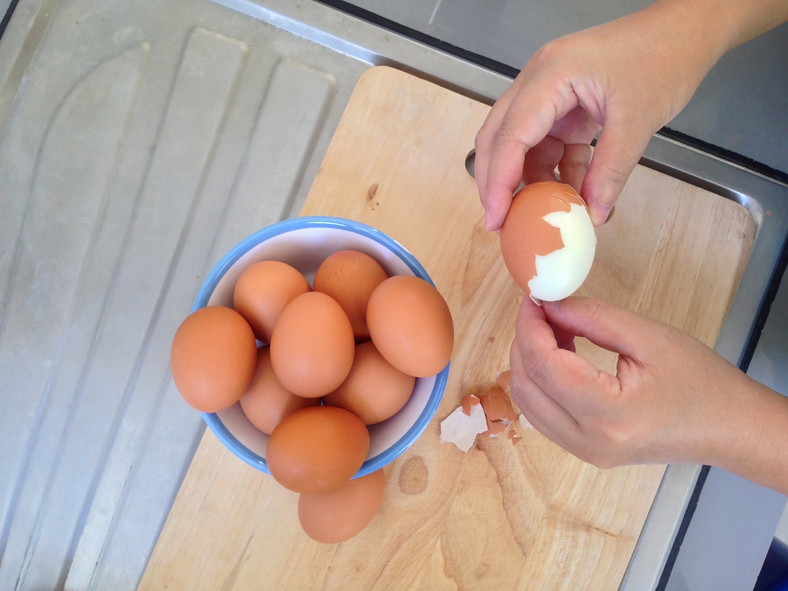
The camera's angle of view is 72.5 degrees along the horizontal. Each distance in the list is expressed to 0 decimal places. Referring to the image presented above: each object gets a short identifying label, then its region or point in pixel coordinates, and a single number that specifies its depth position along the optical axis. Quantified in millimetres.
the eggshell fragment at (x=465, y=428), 739
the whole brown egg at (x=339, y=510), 646
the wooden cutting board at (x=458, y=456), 716
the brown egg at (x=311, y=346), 609
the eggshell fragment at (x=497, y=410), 732
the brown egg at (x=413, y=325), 610
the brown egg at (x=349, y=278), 660
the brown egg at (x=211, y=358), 608
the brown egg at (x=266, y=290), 645
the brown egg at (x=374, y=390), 653
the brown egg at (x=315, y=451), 591
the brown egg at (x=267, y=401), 655
